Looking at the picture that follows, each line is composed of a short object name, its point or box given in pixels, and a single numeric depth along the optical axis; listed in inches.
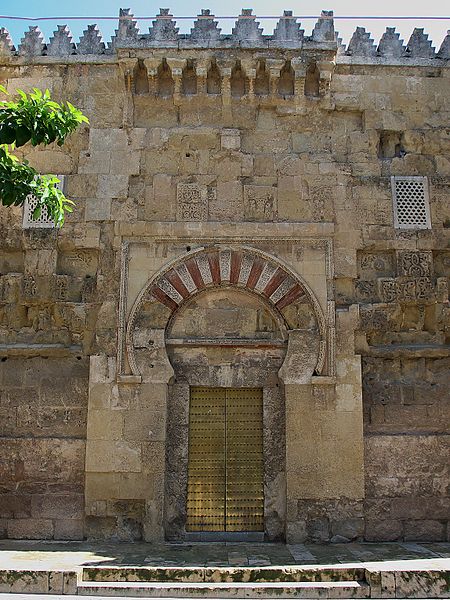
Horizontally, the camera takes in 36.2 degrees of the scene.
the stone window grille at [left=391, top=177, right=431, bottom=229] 378.9
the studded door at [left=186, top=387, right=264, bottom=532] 349.7
